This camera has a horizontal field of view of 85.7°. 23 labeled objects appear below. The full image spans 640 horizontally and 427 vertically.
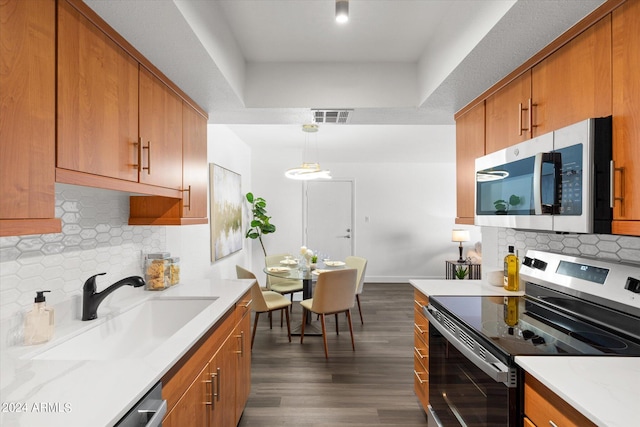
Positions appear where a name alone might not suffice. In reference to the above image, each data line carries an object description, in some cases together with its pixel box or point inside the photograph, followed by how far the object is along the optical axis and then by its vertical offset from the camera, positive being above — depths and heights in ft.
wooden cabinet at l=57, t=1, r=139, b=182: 3.76 +1.38
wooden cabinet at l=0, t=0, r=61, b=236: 3.01 +0.88
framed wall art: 11.93 +0.05
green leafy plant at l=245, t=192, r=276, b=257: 16.90 -0.42
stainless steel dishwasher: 3.05 -1.90
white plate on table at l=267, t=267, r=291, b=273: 12.38 -2.07
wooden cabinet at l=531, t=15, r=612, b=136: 4.26 +1.85
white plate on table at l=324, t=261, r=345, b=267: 13.70 -2.04
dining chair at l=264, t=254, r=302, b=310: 14.05 -3.05
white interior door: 21.65 -0.19
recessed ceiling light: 5.08 +3.02
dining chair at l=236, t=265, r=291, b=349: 10.83 -2.99
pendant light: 13.26 +1.66
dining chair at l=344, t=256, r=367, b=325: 13.83 -2.20
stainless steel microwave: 4.16 +0.47
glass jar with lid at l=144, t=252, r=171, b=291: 7.27 -1.27
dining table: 12.22 -2.18
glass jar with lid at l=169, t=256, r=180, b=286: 7.79 -1.36
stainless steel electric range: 4.25 -1.66
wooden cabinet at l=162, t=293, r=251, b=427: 4.21 -2.53
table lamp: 20.31 -1.29
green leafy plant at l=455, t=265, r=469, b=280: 18.93 -3.24
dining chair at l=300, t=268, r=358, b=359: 10.84 -2.58
